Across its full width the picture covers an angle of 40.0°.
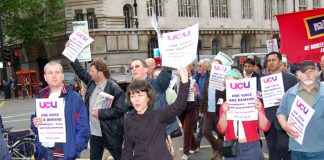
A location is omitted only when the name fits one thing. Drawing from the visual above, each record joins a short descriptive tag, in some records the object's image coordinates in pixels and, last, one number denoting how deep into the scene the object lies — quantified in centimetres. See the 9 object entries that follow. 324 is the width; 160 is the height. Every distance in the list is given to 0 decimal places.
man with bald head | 742
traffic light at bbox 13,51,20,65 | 3450
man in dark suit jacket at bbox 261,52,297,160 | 616
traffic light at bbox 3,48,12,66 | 3167
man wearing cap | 464
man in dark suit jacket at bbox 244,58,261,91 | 771
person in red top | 486
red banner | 748
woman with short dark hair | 402
